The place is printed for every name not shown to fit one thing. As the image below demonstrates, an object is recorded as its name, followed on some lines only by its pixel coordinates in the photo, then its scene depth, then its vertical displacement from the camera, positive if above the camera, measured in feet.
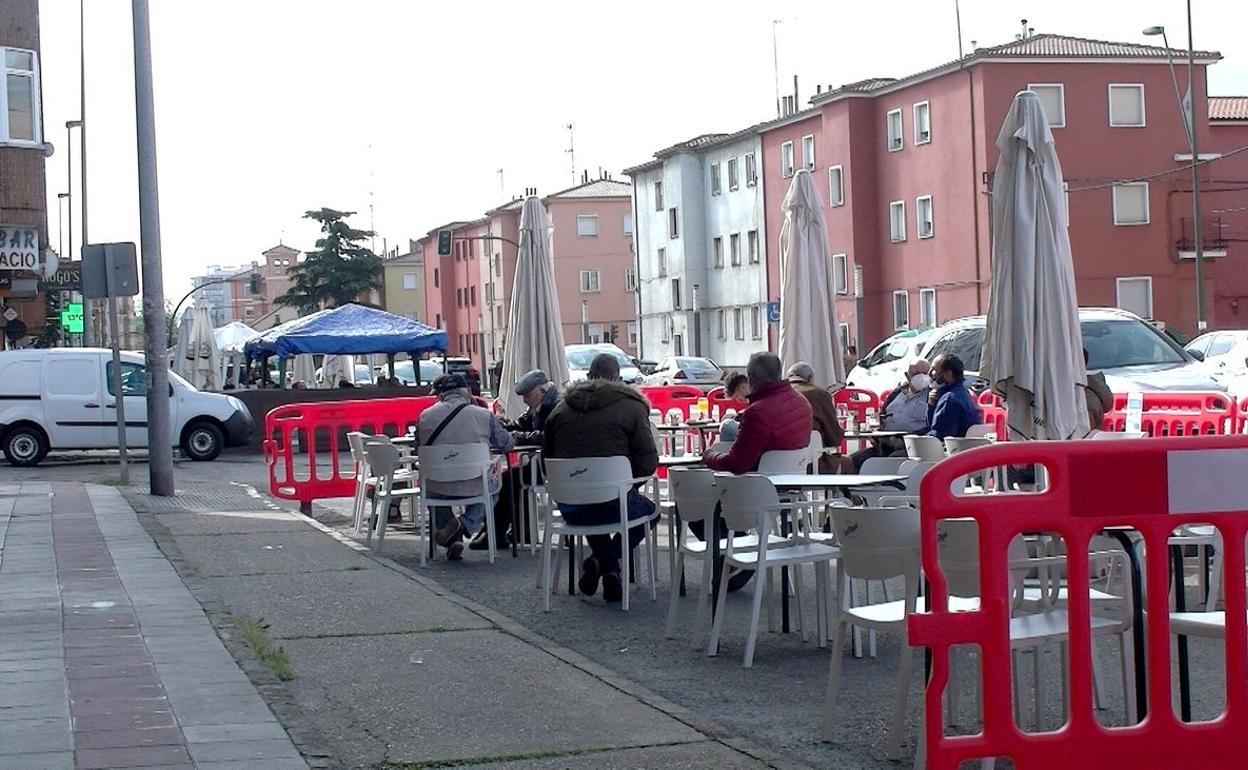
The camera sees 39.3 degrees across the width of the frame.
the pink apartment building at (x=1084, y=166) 172.65 +21.81
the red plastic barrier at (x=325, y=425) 61.93 -0.68
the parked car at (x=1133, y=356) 63.57 +0.91
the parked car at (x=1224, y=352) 73.58 +1.36
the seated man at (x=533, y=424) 46.37 -0.61
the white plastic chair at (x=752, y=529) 28.19 -2.23
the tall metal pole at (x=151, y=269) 65.57 +5.59
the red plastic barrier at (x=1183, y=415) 47.60 -1.05
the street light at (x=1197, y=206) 137.49 +13.67
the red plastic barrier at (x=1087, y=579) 15.92 -1.82
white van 96.02 +0.94
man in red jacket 33.99 -0.57
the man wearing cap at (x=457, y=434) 44.68 -0.73
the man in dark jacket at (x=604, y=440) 36.28 -0.85
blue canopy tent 109.19 +4.60
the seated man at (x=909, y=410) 52.90 -0.66
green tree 346.74 +27.84
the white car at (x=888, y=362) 80.94 +1.29
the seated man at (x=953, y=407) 47.06 -0.55
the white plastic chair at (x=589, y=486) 35.37 -1.73
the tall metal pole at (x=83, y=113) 132.46 +24.19
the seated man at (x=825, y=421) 45.62 -0.78
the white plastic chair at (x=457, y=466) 43.39 -1.51
